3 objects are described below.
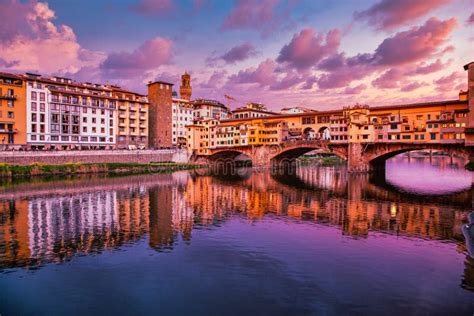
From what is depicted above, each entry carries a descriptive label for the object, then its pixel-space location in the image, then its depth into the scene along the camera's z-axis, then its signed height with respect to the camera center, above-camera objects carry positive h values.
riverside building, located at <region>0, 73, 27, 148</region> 76.06 +9.47
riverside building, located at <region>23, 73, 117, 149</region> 80.88 +9.89
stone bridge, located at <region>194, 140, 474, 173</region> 65.79 +1.06
